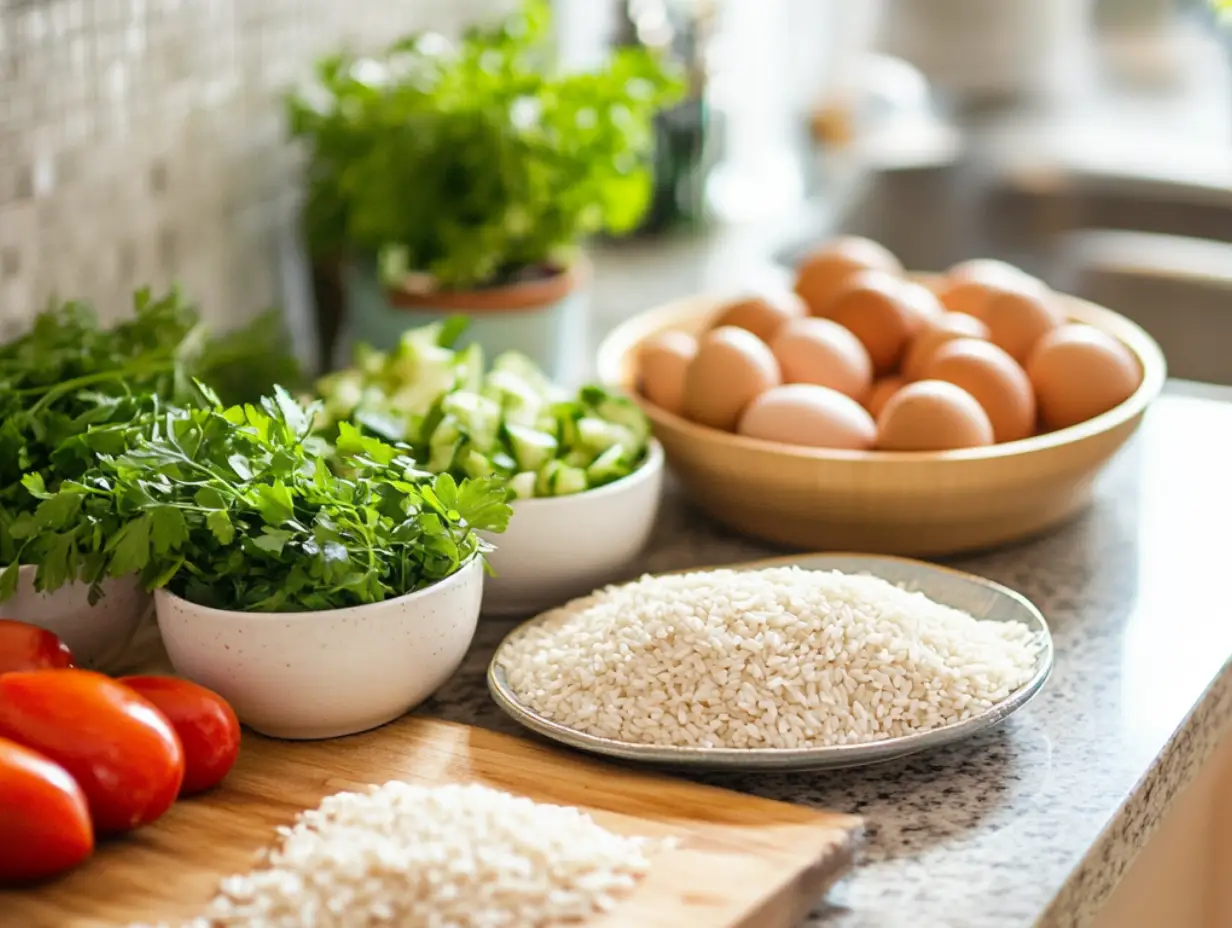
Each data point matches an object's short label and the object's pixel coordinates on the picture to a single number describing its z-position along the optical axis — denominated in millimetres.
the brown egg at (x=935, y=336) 1317
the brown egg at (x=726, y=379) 1268
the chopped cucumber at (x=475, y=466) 1112
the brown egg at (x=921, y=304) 1377
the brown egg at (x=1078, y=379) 1273
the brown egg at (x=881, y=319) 1361
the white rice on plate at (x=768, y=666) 930
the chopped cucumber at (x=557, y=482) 1130
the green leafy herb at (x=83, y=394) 926
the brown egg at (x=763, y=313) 1378
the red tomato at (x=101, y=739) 835
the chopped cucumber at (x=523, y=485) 1117
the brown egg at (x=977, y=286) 1400
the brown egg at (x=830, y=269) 1463
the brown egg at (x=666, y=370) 1344
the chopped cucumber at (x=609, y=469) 1152
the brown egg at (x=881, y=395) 1299
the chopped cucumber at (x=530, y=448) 1144
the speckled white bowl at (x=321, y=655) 926
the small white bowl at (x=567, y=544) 1118
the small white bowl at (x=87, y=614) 979
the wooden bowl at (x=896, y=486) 1182
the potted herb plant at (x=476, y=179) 1444
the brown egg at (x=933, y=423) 1191
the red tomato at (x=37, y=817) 794
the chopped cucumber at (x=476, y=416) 1145
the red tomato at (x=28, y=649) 912
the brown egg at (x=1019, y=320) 1350
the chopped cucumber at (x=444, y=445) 1127
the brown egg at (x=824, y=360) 1291
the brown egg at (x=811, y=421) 1222
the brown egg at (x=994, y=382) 1243
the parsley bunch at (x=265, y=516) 913
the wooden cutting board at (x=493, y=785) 798
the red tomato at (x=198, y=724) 892
